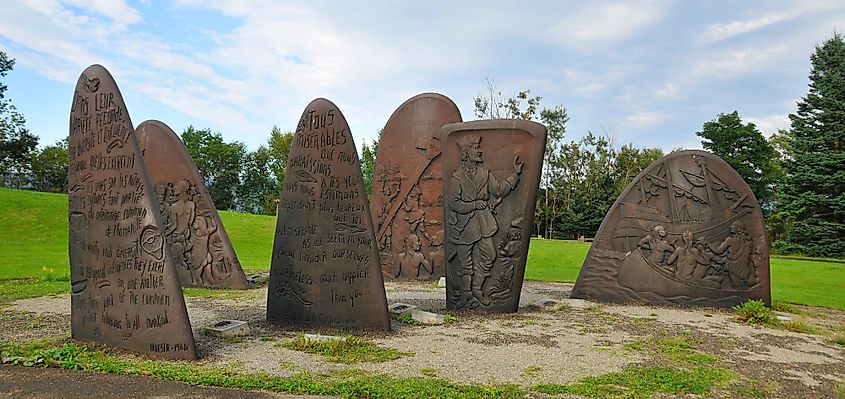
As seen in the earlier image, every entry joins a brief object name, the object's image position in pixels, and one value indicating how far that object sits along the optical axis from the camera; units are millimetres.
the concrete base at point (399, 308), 10203
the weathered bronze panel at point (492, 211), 10984
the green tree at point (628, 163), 47125
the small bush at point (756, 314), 10776
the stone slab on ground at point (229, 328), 8344
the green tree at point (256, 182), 60219
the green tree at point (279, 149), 52219
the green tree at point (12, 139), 37156
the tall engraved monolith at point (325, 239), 8891
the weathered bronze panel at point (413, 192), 16406
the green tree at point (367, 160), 49825
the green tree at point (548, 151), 45125
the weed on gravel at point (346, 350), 7219
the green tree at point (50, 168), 55531
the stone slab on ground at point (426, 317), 9883
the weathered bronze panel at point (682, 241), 12203
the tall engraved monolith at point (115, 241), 6930
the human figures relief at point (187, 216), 13571
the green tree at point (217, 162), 57719
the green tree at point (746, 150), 44750
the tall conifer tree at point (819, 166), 31688
